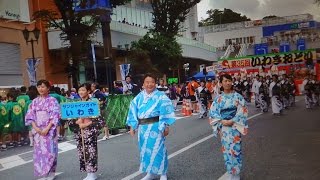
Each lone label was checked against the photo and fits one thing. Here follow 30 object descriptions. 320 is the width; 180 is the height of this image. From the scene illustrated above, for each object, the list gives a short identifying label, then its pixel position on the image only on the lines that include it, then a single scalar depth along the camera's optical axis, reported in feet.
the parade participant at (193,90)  74.54
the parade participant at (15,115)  48.85
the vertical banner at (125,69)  94.99
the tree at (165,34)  123.95
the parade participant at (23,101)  49.57
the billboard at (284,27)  254.06
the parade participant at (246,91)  92.58
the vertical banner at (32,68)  70.76
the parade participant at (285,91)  74.02
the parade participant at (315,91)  72.64
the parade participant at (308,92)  71.51
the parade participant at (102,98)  43.43
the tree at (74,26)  79.87
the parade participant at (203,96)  67.67
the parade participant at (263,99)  69.46
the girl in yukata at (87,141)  26.13
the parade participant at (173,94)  117.08
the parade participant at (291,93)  78.49
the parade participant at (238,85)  88.77
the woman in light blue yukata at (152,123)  23.88
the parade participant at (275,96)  63.93
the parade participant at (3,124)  48.21
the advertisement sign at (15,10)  85.05
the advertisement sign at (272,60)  127.56
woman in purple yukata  27.07
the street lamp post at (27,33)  71.92
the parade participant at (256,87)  72.23
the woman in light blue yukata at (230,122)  23.04
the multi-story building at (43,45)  89.97
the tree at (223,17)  320.09
